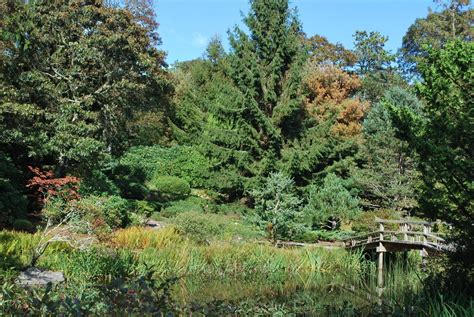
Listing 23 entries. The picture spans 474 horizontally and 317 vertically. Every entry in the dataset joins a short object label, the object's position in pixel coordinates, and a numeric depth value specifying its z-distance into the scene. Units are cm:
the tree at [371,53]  3641
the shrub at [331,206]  1959
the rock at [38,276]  778
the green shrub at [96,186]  1634
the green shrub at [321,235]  1797
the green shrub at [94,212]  1056
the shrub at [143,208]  1890
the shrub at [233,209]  2152
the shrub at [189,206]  2011
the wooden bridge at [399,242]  1273
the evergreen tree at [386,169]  2022
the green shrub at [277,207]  1669
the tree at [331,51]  3332
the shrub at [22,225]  1313
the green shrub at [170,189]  2333
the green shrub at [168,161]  2667
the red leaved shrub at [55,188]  1285
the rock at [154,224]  1688
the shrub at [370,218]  1819
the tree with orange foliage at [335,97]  2545
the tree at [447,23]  2945
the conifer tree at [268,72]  2155
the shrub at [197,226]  1433
